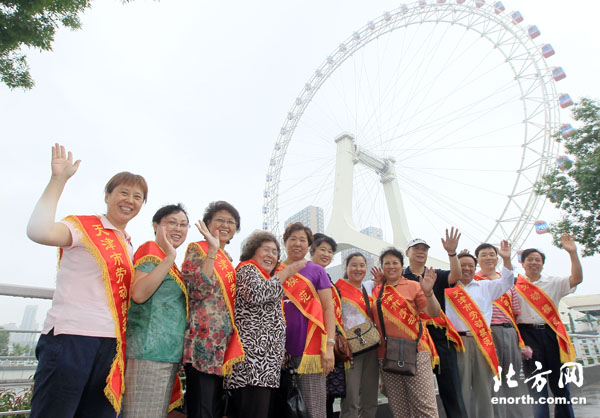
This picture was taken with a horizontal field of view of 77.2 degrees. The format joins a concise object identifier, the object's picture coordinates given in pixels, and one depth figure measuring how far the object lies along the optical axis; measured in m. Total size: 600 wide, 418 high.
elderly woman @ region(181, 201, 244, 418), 1.77
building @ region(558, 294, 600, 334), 24.51
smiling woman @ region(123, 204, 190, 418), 1.65
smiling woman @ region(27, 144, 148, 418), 1.44
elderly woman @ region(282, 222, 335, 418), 2.18
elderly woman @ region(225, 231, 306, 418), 1.88
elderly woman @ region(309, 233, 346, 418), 2.50
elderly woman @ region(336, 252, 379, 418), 2.62
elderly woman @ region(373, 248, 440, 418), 2.48
